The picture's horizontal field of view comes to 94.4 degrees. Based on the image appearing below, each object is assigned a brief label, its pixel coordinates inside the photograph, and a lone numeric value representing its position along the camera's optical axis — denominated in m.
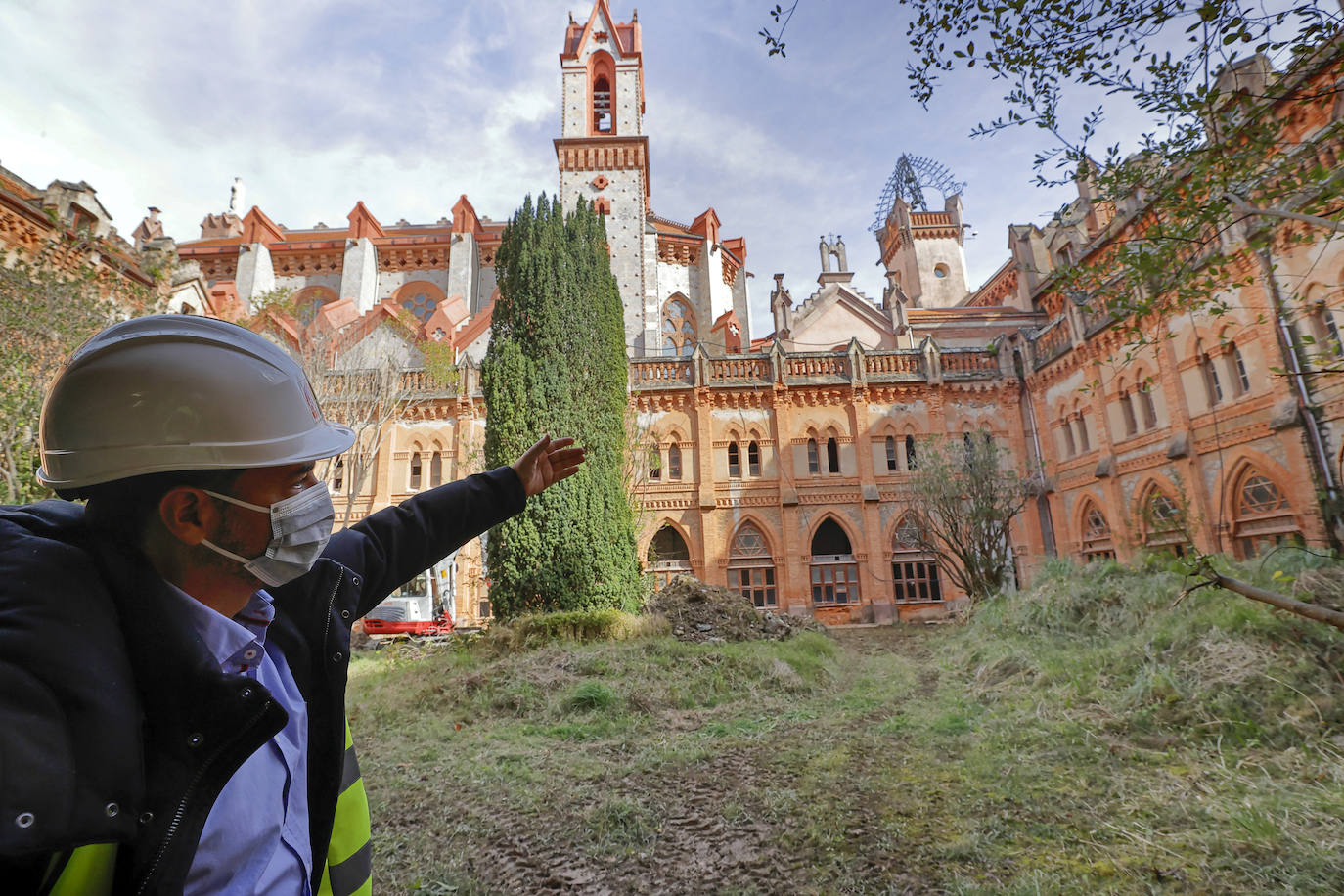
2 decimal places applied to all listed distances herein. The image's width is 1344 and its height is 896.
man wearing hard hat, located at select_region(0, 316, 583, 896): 0.89
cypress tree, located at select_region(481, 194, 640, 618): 11.93
